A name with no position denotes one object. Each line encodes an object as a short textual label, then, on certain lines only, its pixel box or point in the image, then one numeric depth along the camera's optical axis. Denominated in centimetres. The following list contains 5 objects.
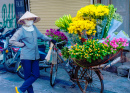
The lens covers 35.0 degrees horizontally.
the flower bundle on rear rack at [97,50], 401
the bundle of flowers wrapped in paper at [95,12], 416
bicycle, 468
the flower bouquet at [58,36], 578
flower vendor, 457
